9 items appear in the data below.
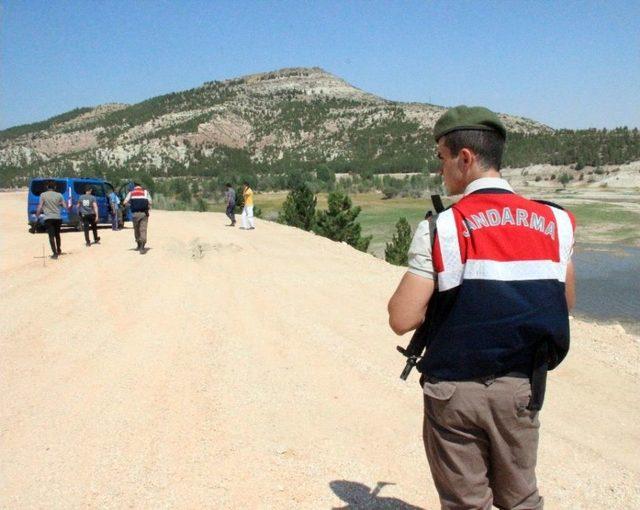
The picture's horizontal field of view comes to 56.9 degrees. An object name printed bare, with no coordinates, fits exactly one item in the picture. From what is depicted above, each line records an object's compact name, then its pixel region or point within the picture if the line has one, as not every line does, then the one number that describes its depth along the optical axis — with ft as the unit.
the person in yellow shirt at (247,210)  69.07
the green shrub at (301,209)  93.56
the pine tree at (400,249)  73.15
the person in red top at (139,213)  49.03
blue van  65.67
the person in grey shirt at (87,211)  53.62
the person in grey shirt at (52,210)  44.50
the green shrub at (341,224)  81.97
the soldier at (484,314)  7.45
